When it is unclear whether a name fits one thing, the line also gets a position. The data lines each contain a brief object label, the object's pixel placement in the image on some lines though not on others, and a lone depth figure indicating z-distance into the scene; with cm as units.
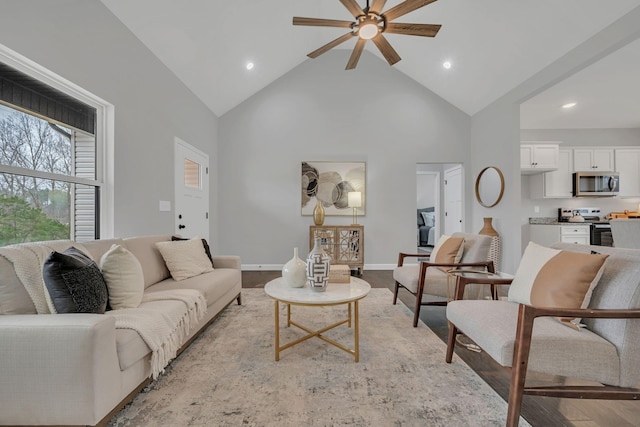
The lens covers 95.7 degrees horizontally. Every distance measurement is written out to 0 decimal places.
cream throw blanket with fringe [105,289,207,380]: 153
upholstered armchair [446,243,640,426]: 123
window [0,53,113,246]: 187
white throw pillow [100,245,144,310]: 174
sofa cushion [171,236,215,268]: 293
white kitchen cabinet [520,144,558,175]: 481
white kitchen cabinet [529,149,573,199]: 495
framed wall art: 513
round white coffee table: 190
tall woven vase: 435
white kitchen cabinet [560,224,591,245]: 461
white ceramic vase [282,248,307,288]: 219
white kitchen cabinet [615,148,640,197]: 493
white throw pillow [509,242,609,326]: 139
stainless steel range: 462
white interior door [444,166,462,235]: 535
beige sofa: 117
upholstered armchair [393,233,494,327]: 253
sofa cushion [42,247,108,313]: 139
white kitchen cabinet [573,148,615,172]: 496
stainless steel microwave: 486
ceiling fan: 237
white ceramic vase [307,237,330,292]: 208
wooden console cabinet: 473
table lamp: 483
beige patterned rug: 141
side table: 195
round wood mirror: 443
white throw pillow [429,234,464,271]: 281
